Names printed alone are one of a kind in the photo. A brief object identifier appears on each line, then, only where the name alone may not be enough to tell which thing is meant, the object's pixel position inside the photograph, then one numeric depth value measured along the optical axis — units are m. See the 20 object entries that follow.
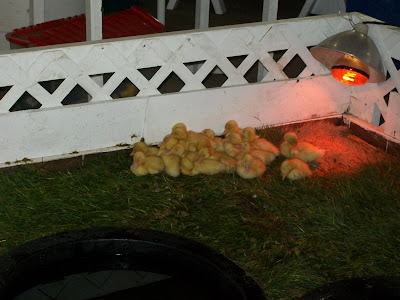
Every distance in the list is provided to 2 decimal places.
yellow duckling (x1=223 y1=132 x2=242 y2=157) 5.62
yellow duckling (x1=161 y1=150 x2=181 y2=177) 5.39
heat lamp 5.68
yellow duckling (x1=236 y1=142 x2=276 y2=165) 5.63
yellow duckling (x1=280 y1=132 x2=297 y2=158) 5.81
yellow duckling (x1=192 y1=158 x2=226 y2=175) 5.42
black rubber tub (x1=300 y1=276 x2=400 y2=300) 3.74
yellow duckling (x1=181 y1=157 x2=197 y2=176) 5.41
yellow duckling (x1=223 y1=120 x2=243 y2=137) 5.87
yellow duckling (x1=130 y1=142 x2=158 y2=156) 5.51
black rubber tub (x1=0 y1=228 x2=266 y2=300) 3.91
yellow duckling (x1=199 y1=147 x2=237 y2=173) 5.49
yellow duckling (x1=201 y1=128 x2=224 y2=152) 5.67
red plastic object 6.15
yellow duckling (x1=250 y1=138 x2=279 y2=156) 5.75
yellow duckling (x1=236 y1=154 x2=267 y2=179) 5.41
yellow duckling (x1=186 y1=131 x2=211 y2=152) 5.58
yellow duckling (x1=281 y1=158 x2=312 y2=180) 5.43
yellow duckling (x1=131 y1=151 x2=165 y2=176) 5.38
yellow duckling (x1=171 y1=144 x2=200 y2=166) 5.47
